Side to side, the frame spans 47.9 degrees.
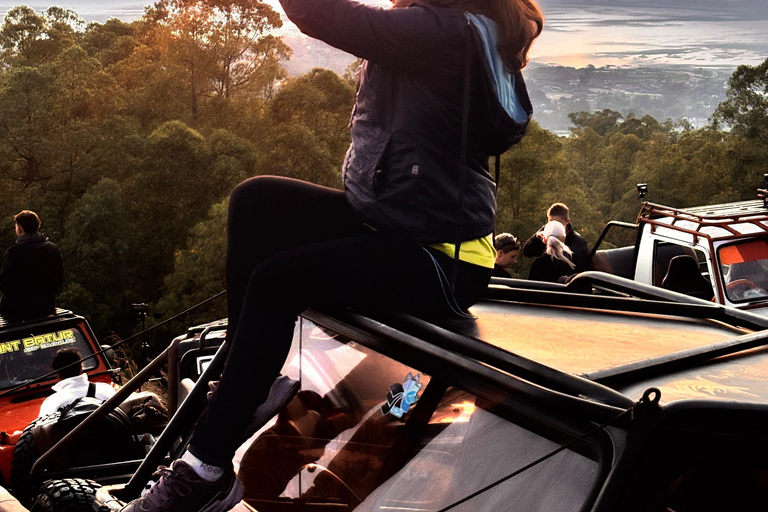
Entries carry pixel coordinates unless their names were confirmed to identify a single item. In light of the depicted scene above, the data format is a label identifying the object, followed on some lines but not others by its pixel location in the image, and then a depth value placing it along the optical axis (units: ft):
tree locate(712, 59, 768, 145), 134.21
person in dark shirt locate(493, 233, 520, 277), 24.48
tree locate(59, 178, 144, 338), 98.89
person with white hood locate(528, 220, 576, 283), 26.27
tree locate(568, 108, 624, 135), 240.32
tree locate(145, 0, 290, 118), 118.93
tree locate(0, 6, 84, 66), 131.13
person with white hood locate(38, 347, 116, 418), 17.94
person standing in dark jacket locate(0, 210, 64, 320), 31.68
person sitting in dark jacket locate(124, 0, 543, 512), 6.18
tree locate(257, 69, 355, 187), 105.19
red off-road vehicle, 27.94
